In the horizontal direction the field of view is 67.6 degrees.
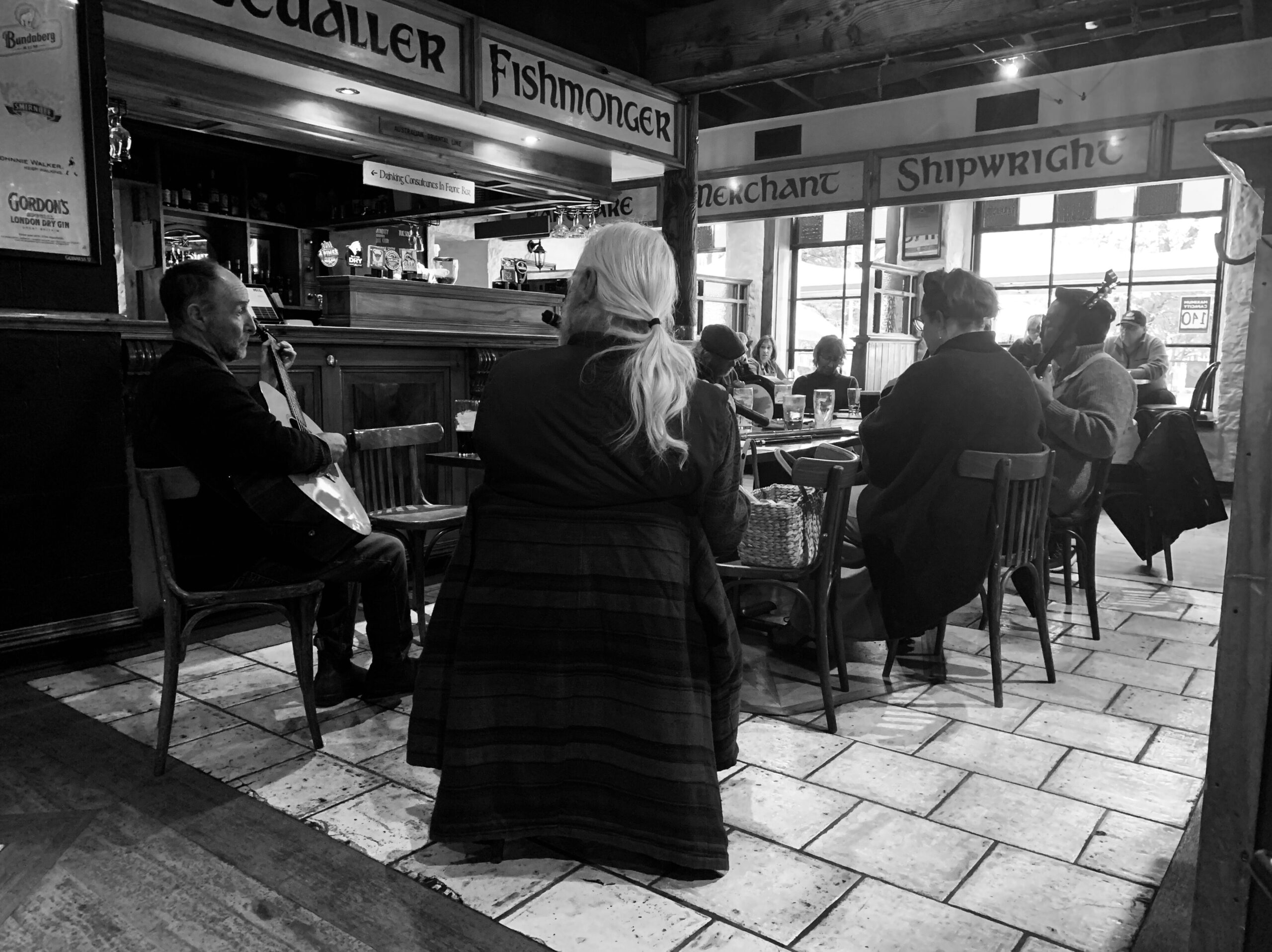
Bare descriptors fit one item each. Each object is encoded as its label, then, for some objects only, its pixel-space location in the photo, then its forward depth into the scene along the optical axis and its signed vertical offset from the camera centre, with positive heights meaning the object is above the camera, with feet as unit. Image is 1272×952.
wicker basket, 8.76 -1.71
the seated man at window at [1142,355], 24.35 -0.18
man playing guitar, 8.23 -0.98
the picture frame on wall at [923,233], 39.40 +4.68
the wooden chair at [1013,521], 9.61 -1.84
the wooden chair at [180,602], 7.94 -2.26
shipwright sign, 23.38 +4.70
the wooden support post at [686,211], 20.31 +2.84
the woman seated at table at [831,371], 20.36 -0.57
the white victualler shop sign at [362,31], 12.54 +4.35
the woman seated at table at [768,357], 28.14 -0.41
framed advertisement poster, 10.14 +2.20
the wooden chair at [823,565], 8.72 -2.08
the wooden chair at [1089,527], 12.09 -2.31
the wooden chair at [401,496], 10.83 -1.91
